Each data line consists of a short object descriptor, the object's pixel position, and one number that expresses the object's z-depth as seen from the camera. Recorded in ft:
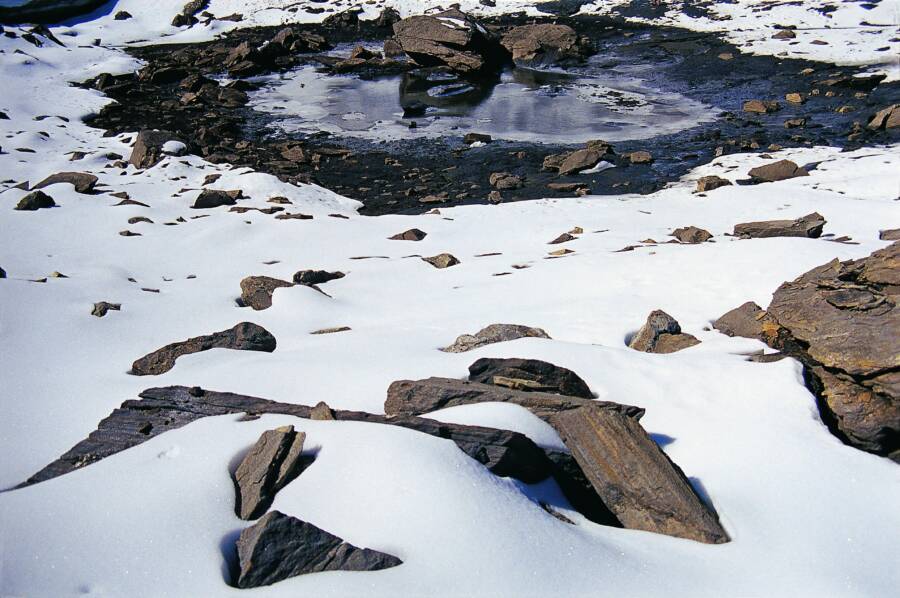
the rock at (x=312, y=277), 26.15
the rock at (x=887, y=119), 45.85
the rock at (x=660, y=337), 18.02
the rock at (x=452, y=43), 72.59
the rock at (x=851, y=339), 13.47
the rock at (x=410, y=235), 32.17
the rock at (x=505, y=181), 41.78
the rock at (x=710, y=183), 38.24
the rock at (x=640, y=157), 44.29
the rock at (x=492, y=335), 17.80
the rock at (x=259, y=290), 23.12
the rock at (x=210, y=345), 17.39
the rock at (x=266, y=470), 10.61
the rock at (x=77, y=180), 36.35
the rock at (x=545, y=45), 76.95
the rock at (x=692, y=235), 28.78
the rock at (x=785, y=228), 27.66
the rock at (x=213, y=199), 35.81
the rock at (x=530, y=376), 14.46
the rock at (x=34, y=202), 32.96
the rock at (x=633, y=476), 10.70
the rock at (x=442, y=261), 27.68
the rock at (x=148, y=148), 42.38
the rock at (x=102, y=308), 20.98
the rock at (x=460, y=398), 13.17
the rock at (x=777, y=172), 38.55
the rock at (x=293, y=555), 8.89
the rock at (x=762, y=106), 53.16
